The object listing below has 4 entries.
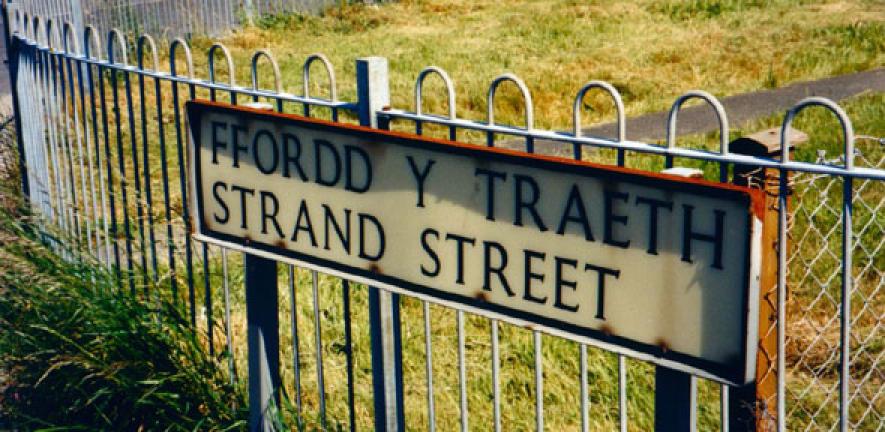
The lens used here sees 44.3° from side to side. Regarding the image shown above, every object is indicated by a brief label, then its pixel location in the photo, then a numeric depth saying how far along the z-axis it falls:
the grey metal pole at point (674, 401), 2.20
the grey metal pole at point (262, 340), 3.17
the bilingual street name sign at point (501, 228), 2.03
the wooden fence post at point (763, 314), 2.54
